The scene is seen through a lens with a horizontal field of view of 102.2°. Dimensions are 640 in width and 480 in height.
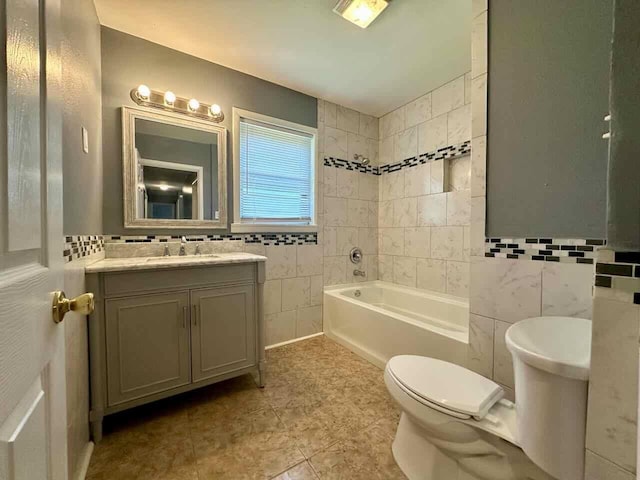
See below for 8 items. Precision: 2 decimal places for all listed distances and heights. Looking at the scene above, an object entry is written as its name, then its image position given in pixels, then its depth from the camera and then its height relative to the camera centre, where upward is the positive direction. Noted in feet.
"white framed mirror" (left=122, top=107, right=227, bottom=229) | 5.99 +1.57
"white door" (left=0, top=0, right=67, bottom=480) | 1.18 -0.06
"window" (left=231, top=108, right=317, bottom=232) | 7.43 +1.84
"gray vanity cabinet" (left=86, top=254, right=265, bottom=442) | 4.36 -1.86
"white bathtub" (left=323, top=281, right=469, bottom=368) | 5.66 -2.42
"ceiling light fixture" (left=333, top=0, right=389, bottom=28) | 5.03 +4.50
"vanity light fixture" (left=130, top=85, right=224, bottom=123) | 6.02 +3.22
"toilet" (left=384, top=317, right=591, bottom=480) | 2.42 -2.15
